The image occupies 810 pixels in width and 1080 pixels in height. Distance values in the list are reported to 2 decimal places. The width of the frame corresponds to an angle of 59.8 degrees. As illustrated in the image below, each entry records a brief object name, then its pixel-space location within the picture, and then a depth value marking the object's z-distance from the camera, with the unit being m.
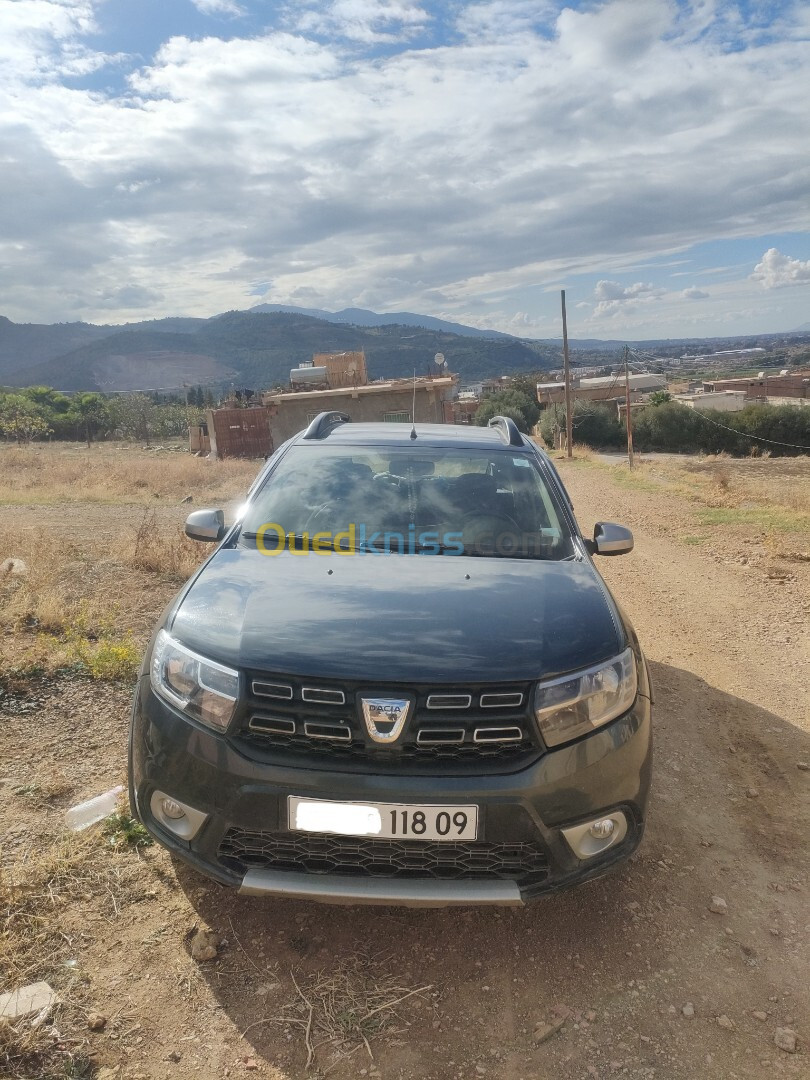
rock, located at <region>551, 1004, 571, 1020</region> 2.05
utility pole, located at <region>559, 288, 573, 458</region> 32.29
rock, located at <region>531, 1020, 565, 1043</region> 1.98
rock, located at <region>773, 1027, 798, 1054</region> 1.96
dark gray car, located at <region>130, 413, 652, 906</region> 2.02
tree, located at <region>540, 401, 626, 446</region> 53.03
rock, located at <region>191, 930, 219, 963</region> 2.22
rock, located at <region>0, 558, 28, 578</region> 6.08
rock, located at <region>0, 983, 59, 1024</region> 1.92
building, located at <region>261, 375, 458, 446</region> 28.45
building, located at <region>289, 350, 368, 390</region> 38.72
